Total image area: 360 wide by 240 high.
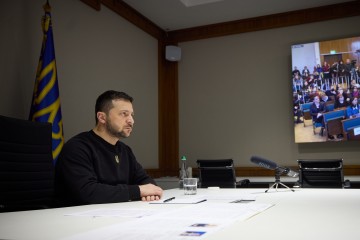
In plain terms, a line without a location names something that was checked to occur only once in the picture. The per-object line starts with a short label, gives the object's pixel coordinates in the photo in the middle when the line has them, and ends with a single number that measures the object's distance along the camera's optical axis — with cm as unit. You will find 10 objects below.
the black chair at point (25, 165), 203
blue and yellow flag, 314
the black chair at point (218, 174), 443
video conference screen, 485
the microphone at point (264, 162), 224
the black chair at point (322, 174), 399
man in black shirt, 183
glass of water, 214
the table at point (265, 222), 94
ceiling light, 501
